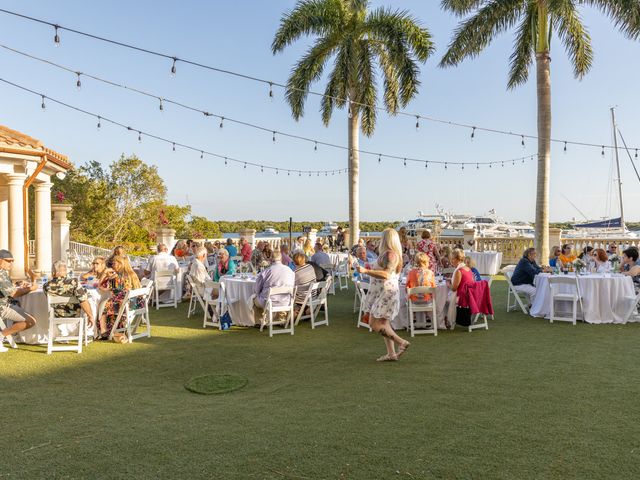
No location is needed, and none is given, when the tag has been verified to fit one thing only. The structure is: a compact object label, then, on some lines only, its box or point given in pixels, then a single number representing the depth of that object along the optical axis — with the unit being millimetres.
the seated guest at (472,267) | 8038
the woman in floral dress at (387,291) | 5766
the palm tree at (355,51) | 17375
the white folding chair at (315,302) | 8102
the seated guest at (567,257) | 10719
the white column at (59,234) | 16516
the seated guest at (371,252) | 13298
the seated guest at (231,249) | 11973
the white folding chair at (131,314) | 7023
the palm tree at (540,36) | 13305
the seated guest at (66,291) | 6555
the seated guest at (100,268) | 7277
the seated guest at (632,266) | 8578
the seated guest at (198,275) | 8727
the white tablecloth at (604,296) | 8359
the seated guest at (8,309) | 6445
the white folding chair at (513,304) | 9250
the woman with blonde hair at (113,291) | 7129
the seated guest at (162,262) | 10602
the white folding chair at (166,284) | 10047
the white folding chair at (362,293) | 8178
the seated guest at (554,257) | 11197
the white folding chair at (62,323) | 6473
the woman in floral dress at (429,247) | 9805
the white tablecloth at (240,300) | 8188
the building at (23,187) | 11594
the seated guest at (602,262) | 9625
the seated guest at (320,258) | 10609
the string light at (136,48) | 7415
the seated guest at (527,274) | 9359
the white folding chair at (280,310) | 7506
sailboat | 27047
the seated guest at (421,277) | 7219
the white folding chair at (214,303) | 8164
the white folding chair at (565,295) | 8312
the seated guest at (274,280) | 7703
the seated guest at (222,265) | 10156
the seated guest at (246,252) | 12758
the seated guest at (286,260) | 10196
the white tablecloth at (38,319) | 6980
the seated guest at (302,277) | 8086
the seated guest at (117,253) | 7328
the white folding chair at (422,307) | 7113
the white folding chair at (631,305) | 8227
